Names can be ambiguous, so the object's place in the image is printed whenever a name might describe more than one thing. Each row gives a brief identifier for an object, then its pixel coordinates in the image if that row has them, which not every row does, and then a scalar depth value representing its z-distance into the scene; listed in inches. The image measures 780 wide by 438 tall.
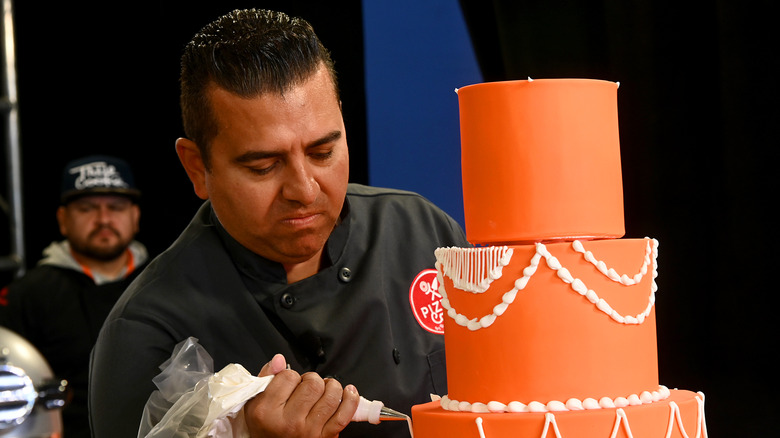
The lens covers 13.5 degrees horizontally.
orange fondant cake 113.6
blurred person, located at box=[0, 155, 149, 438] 203.6
